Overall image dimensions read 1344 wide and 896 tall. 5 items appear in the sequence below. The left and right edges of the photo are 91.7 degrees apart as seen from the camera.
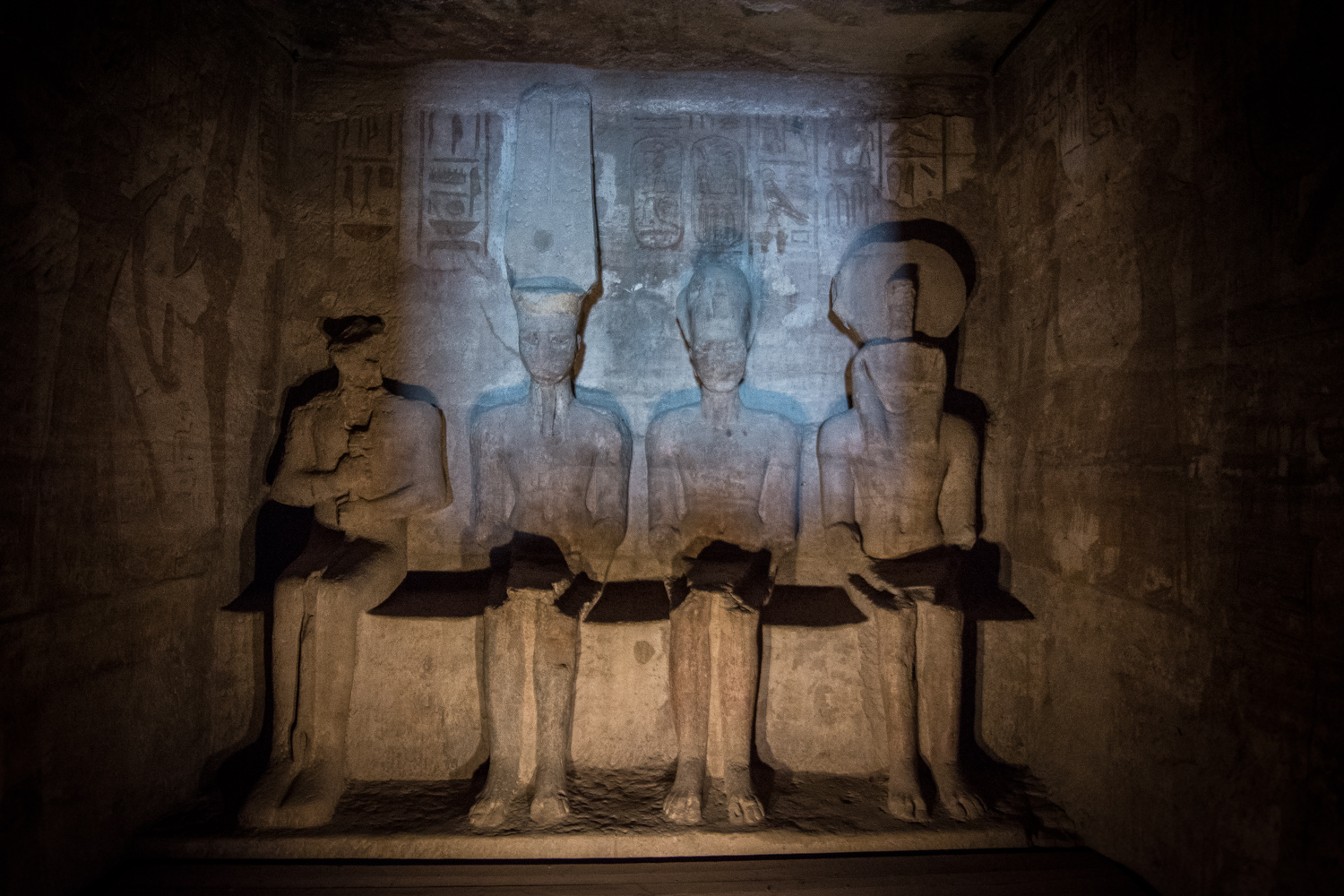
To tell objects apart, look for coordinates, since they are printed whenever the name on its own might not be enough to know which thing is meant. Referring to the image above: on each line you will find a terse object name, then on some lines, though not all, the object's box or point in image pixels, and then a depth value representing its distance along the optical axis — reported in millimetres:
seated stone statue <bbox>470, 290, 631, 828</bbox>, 3656
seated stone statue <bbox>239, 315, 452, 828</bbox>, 3133
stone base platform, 2889
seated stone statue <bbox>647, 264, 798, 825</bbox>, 3686
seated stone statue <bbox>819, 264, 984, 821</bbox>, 3209
